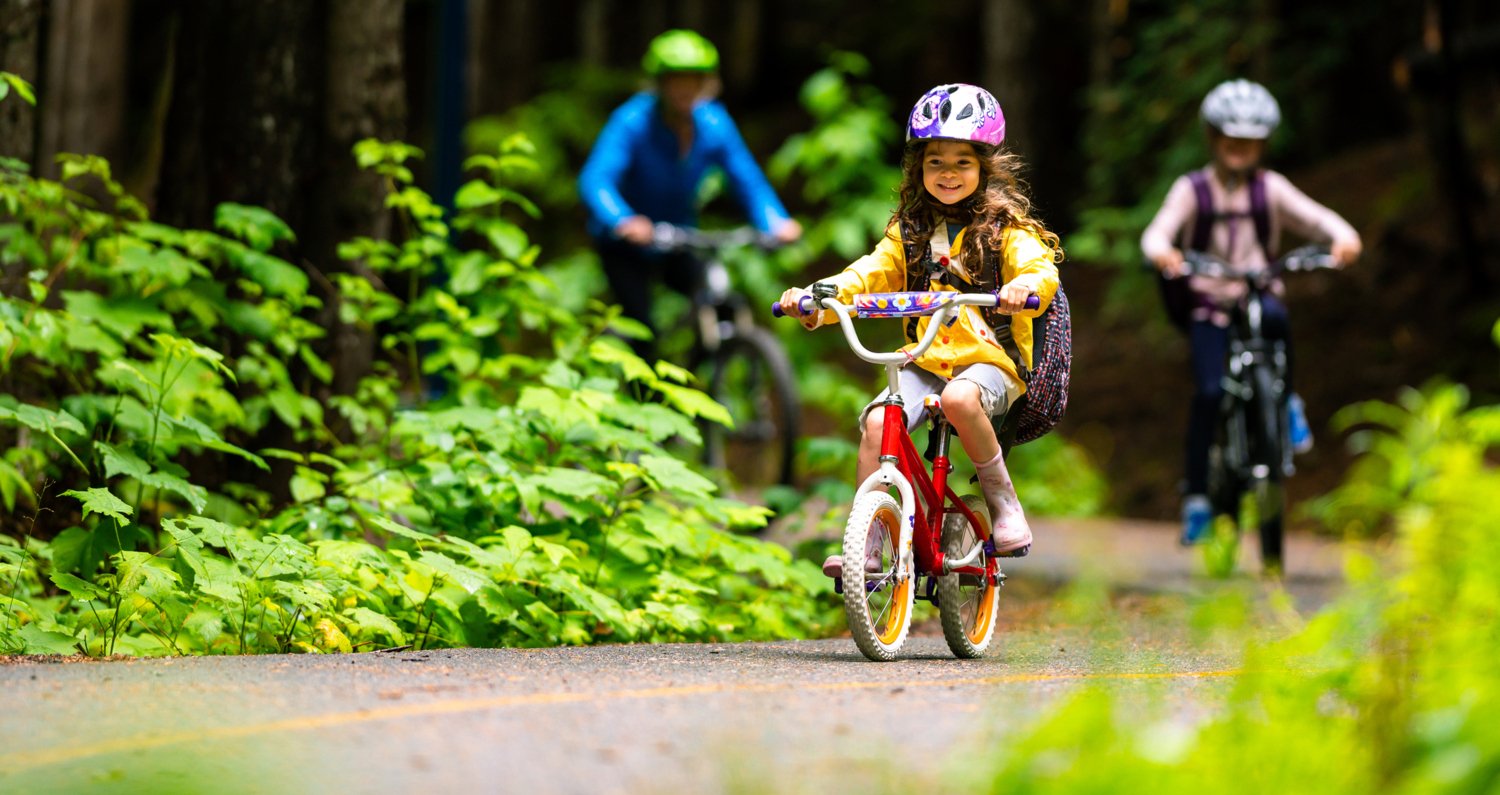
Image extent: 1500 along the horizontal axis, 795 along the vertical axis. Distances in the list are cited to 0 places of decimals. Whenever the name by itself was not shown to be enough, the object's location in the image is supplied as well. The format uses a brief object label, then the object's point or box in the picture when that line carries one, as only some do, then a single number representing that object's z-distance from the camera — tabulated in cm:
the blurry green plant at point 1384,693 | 562
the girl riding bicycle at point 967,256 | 1092
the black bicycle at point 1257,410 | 1798
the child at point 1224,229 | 1844
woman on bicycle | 1819
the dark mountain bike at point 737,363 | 1850
